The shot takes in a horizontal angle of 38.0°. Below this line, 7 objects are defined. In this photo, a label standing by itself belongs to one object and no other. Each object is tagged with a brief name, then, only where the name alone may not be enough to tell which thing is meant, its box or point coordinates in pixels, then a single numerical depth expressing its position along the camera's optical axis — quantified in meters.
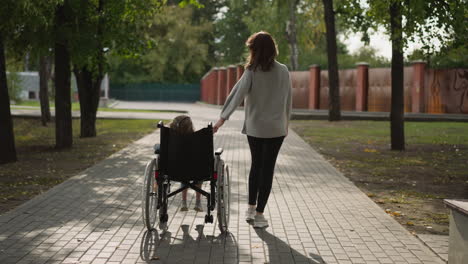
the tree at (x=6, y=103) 11.25
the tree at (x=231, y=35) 71.94
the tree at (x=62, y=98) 14.77
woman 6.47
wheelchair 6.25
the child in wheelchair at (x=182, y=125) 6.50
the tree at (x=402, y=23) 12.60
